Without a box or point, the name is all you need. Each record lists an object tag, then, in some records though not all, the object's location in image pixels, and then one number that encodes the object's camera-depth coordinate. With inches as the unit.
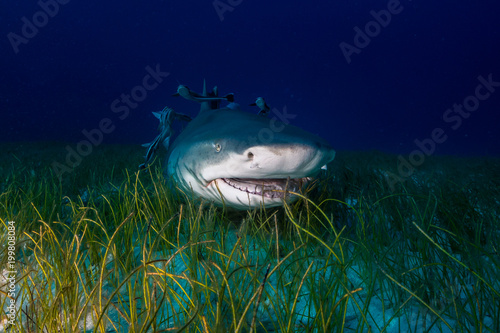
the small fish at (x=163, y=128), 108.7
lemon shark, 61.1
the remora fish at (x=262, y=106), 115.7
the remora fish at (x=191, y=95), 105.0
